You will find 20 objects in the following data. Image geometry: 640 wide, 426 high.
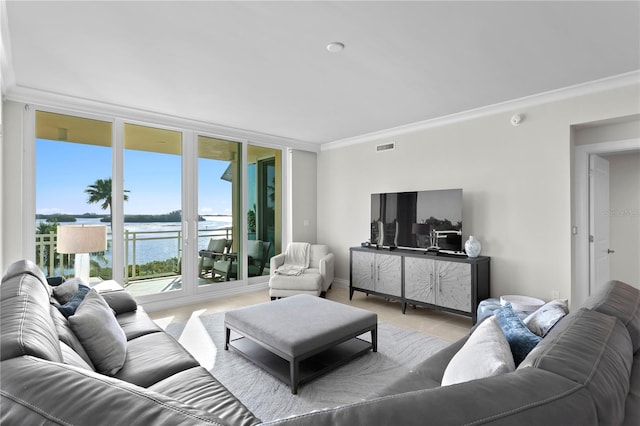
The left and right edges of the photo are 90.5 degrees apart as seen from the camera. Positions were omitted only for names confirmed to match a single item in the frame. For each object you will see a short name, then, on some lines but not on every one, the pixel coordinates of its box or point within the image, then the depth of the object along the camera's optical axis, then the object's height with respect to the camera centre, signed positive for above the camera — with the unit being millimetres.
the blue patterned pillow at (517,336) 1354 -549
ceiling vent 4951 +1059
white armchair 4516 -894
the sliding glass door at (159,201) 3695 +174
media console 3693 -838
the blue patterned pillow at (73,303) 1970 -582
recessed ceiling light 2406 +1289
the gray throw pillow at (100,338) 1670 -680
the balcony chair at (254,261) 5053 -783
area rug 2217 -1305
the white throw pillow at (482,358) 1119 -550
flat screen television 4049 -82
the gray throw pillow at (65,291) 2272 -563
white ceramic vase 3820 -410
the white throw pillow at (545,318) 1463 -507
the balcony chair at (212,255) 4781 -628
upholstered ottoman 2355 -959
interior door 3490 -89
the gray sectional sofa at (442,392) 597 -382
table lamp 3090 -247
